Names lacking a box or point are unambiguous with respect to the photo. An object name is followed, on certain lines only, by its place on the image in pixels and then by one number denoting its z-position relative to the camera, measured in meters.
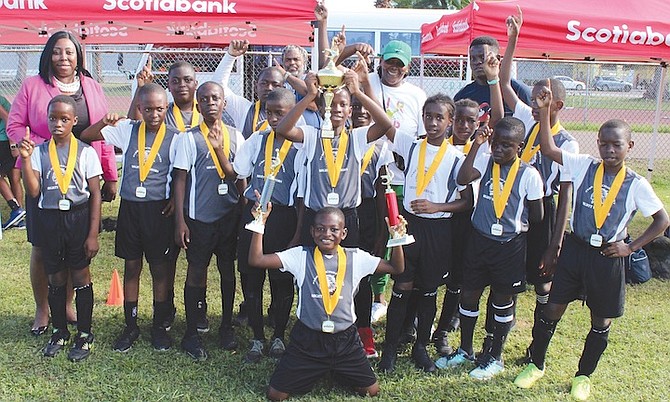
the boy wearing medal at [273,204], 4.02
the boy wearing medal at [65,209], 4.00
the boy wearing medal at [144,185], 4.05
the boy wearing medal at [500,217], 3.87
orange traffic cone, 5.13
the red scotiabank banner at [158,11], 5.37
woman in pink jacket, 4.34
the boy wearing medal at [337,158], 3.80
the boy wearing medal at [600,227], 3.60
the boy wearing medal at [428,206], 3.98
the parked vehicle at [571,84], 17.14
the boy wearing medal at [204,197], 4.07
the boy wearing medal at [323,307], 3.66
